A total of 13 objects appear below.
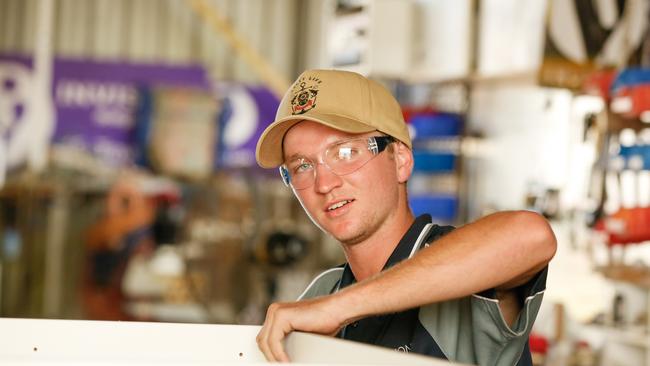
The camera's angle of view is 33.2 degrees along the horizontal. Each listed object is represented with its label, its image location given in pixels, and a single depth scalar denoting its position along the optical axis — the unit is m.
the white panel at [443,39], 8.20
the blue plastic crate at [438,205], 7.86
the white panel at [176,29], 11.98
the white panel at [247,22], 12.07
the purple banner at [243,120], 10.70
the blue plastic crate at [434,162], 7.77
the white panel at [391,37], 8.70
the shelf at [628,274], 5.45
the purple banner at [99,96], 10.45
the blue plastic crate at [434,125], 7.79
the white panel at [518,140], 6.81
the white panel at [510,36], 7.25
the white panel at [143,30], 11.89
